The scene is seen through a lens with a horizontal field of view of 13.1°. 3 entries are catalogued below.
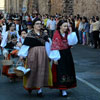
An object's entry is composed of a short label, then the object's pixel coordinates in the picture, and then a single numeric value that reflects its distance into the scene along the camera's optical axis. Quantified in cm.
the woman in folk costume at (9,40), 1125
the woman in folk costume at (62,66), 811
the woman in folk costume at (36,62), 816
